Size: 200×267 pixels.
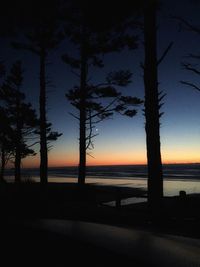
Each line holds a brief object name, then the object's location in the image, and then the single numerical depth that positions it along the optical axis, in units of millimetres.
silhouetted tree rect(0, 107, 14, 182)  21393
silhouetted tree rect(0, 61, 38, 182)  21464
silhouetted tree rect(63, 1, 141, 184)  12775
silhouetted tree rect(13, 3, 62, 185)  13337
